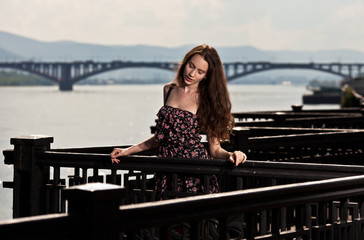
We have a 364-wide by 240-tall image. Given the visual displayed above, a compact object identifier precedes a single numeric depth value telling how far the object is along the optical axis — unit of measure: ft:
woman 16.49
